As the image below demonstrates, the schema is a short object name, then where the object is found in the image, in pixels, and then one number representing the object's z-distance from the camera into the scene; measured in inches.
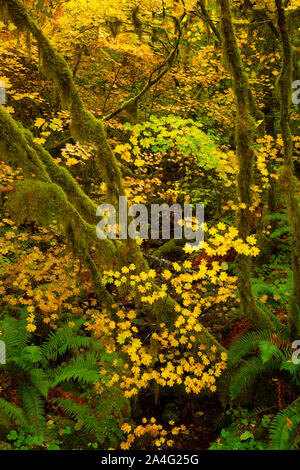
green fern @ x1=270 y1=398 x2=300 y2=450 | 140.1
